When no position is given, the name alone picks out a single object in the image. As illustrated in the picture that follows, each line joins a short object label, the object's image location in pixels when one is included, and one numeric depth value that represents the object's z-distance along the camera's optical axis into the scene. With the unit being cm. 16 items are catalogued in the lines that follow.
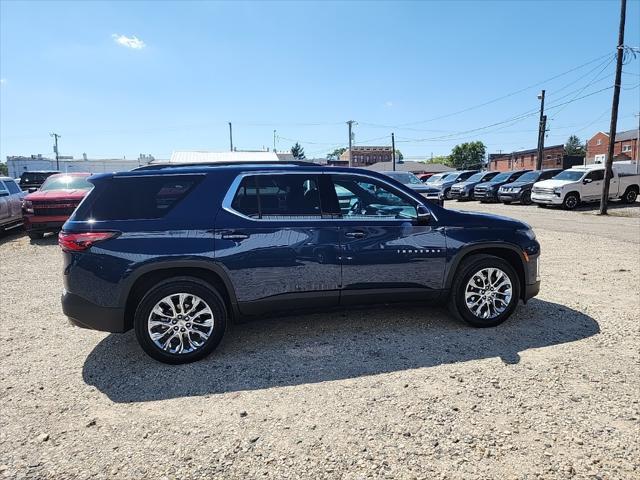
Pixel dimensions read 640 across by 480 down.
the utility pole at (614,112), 1599
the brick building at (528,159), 7762
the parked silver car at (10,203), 1195
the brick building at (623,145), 6481
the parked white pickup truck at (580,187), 1856
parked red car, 1042
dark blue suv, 368
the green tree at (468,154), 11075
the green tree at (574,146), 11539
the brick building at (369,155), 11631
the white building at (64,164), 8525
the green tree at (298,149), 11640
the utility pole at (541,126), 3578
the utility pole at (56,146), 8194
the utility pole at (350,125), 5895
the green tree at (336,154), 13399
